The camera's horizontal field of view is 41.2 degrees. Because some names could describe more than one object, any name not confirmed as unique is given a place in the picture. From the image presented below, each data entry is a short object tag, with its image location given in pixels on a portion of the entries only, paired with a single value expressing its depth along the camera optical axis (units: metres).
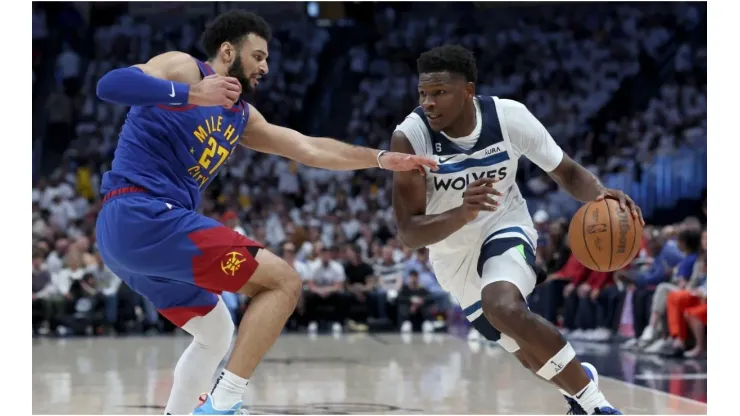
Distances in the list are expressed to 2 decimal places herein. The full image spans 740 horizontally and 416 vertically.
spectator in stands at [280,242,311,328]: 14.61
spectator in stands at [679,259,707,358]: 9.71
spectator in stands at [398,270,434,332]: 14.71
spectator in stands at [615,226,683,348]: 11.23
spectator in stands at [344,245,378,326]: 14.79
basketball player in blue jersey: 4.21
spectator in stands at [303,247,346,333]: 14.70
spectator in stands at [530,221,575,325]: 12.84
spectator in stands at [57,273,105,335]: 13.98
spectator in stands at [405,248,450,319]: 14.84
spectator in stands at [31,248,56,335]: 13.90
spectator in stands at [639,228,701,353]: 10.22
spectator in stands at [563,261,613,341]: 12.24
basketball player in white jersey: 5.05
